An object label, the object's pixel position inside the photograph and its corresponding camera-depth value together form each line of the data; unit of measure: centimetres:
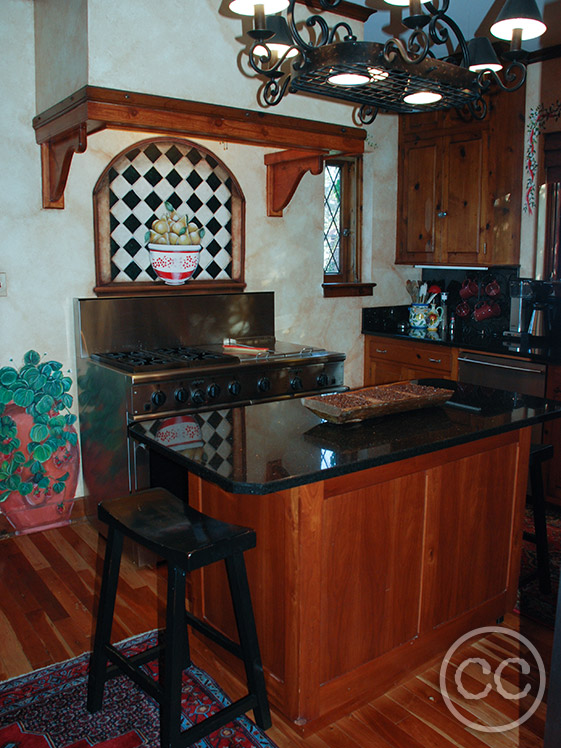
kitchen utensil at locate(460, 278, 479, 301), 459
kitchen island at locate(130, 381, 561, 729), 191
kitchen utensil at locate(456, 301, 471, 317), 461
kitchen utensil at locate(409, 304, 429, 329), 479
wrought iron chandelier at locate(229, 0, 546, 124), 173
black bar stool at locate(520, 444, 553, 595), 271
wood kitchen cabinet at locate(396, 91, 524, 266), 407
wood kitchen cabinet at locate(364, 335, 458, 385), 420
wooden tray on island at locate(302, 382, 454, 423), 220
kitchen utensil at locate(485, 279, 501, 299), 442
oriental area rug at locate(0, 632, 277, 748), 200
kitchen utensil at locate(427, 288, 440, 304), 482
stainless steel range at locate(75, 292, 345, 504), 309
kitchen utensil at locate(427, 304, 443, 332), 474
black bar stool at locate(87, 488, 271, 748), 176
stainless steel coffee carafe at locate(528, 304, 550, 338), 400
